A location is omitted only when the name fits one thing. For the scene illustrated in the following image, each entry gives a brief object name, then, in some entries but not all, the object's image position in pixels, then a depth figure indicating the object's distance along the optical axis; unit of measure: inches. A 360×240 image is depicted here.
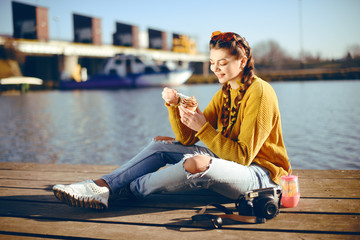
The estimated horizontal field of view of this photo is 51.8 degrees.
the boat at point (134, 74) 1087.6
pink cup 77.7
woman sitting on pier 73.4
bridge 1083.3
